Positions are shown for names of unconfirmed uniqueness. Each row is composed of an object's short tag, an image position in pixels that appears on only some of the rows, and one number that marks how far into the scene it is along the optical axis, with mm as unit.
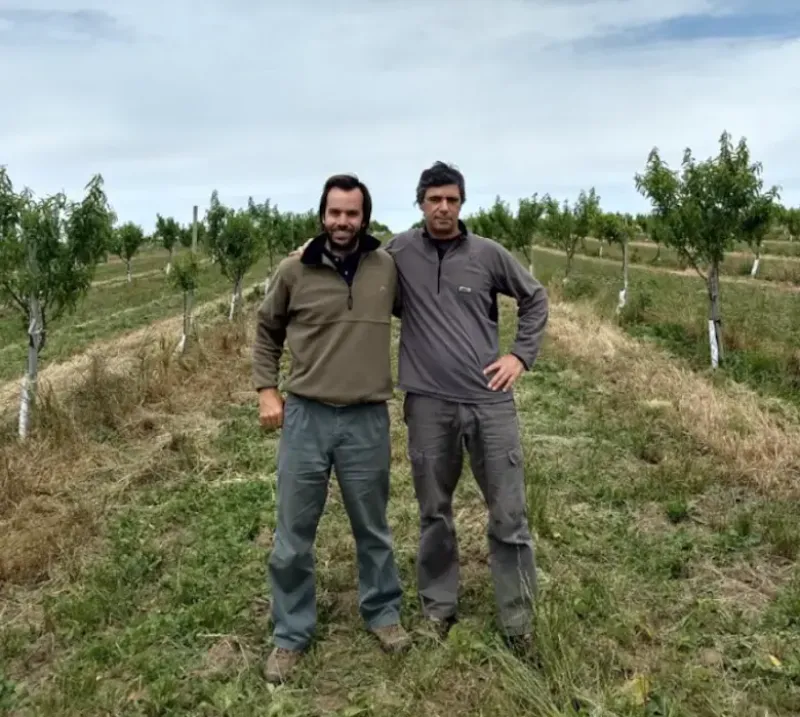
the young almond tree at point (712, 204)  11711
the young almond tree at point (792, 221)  33344
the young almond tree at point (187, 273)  14368
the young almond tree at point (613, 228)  22788
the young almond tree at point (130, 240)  33875
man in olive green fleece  3062
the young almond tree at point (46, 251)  8328
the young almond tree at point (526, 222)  25908
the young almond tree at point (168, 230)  39375
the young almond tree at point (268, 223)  22000
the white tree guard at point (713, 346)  11016
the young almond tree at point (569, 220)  24656
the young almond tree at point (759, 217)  11906
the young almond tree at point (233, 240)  17250
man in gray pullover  3150
